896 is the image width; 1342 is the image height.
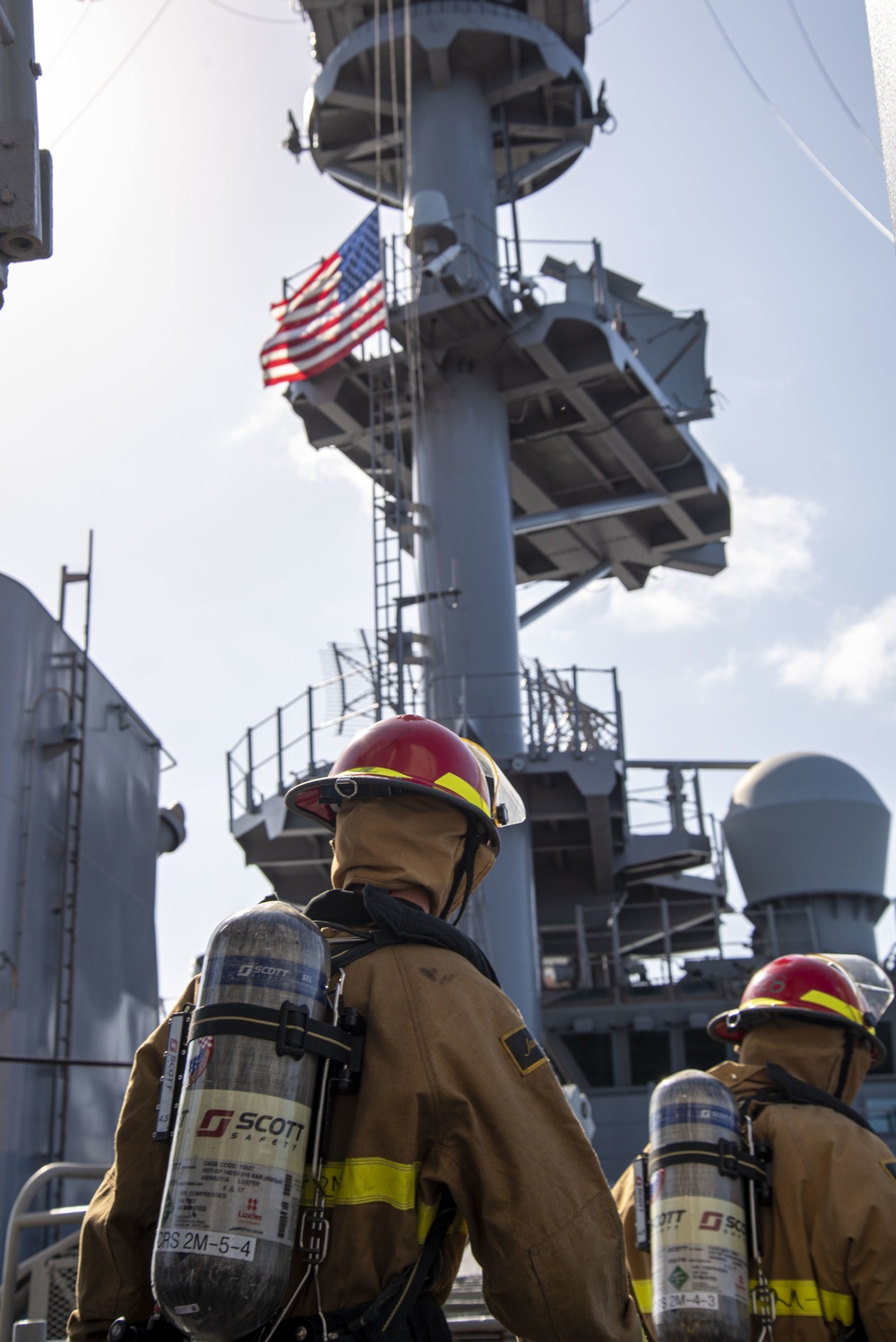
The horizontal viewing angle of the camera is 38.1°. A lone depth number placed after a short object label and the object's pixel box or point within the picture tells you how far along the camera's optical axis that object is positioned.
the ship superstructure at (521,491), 15.76
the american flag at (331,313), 16.23
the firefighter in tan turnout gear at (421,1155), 2.21
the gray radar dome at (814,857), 17.30
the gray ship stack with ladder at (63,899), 7.97
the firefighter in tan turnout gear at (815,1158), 3.65
